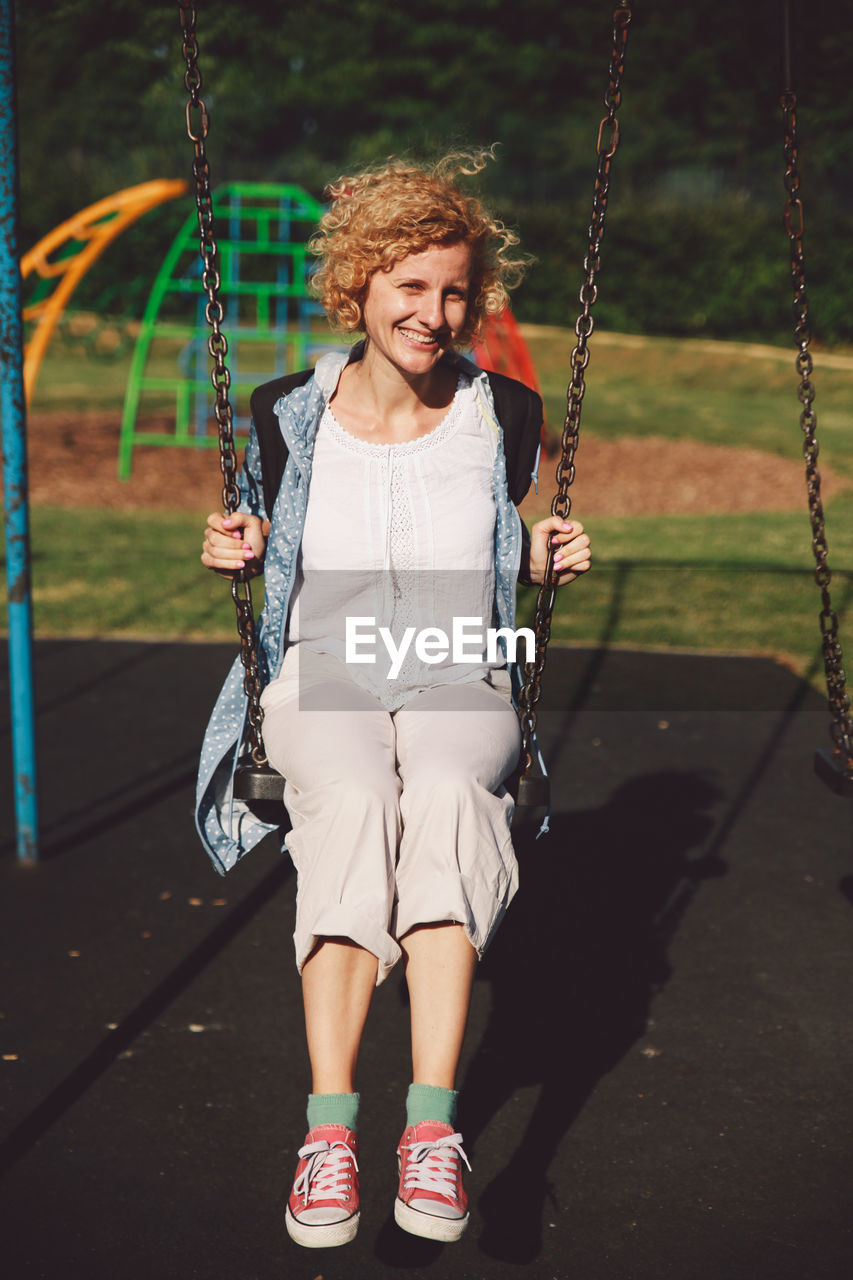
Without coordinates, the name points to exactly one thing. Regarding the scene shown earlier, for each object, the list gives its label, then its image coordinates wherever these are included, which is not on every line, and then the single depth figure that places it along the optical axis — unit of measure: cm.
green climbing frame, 1085
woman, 216
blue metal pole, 342
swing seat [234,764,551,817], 237
